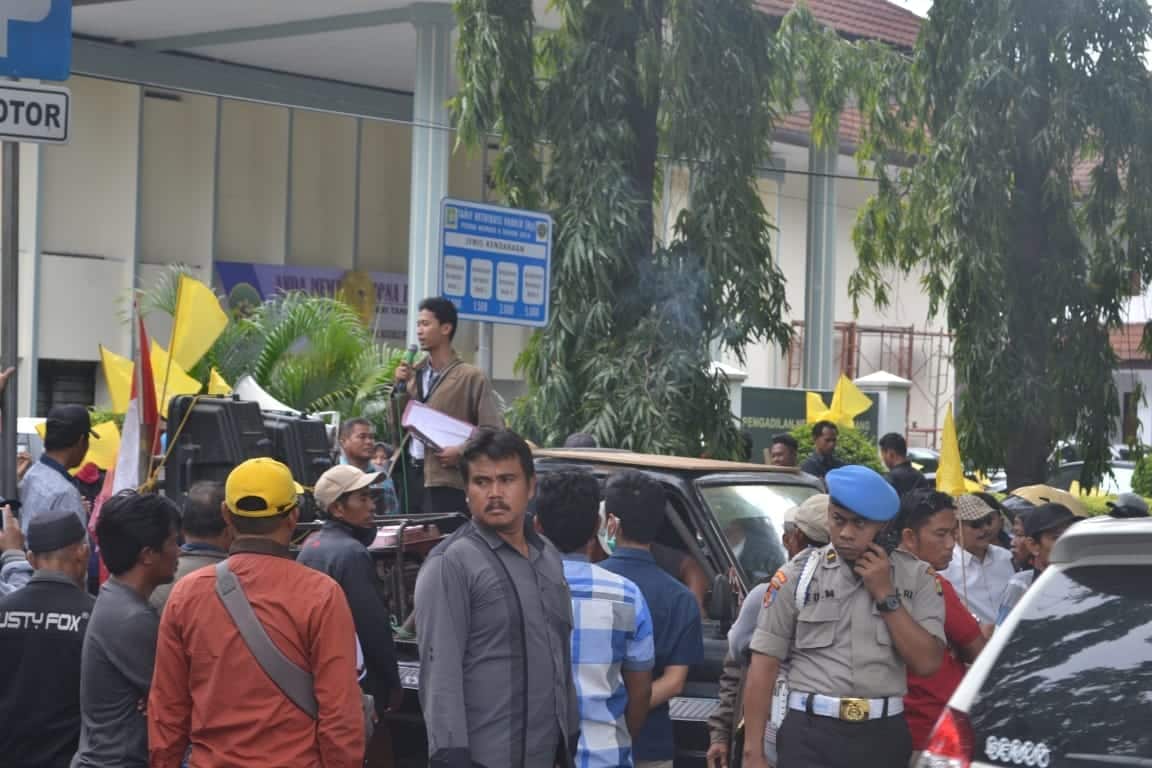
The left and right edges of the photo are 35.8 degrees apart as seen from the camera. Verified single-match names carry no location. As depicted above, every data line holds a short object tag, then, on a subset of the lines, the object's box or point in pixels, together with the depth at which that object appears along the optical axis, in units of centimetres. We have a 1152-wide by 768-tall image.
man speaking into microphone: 899
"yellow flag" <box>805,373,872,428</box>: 1973
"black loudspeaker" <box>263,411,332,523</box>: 919
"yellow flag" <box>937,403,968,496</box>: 1087
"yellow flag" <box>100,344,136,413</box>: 1080
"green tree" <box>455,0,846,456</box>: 1328
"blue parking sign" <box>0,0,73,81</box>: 769
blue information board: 1130
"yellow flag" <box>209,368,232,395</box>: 1102
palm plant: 1889
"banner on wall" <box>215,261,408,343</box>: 2791
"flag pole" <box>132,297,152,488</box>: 916
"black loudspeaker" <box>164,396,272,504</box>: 881
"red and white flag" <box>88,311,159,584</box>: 884
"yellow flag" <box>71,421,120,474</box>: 1123
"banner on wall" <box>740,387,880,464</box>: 2184
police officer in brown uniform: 564
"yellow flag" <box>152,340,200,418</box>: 975
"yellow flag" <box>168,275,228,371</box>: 952
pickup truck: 761
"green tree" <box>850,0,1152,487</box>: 1422
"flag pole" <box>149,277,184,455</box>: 929
